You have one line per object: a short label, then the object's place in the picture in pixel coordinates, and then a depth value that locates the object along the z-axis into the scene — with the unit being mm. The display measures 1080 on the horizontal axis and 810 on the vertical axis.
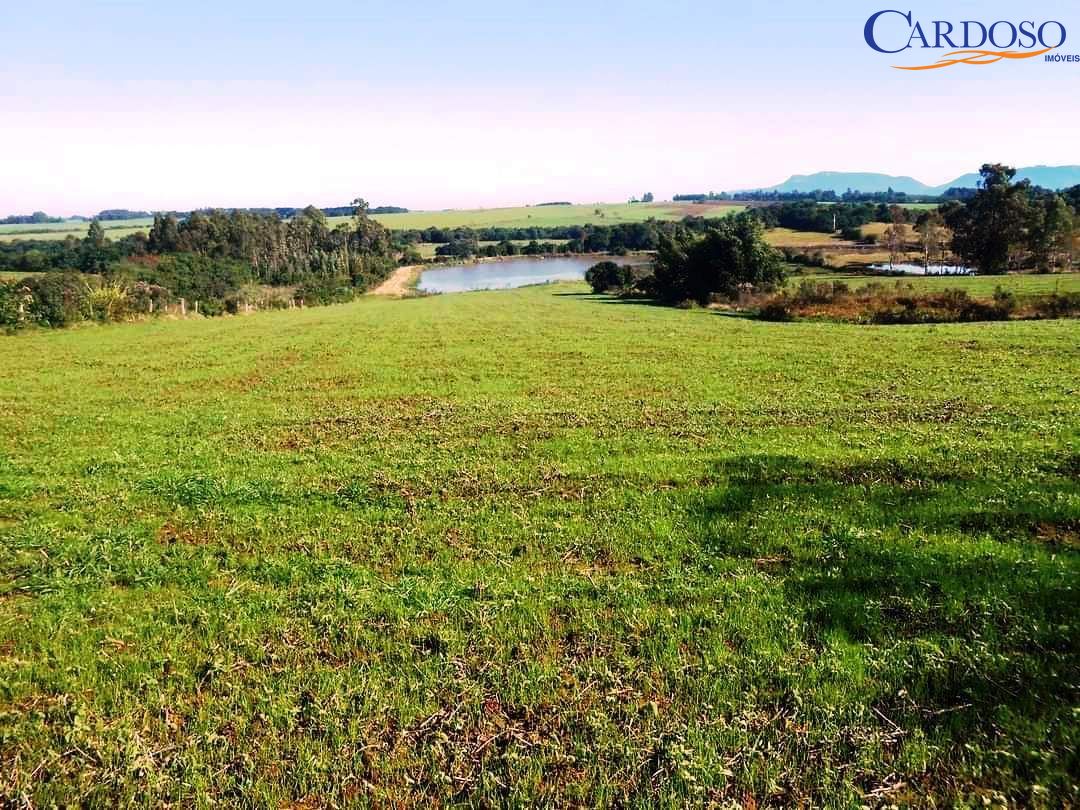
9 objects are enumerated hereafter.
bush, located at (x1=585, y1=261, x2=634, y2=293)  83000
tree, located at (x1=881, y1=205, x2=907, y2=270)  100350
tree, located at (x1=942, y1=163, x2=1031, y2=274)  76938
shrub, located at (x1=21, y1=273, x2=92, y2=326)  38750
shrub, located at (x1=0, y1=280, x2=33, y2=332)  35312
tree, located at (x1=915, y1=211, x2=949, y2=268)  94562
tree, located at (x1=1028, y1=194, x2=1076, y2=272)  75812
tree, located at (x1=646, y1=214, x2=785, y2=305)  53750
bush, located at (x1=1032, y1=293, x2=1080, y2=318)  31516
